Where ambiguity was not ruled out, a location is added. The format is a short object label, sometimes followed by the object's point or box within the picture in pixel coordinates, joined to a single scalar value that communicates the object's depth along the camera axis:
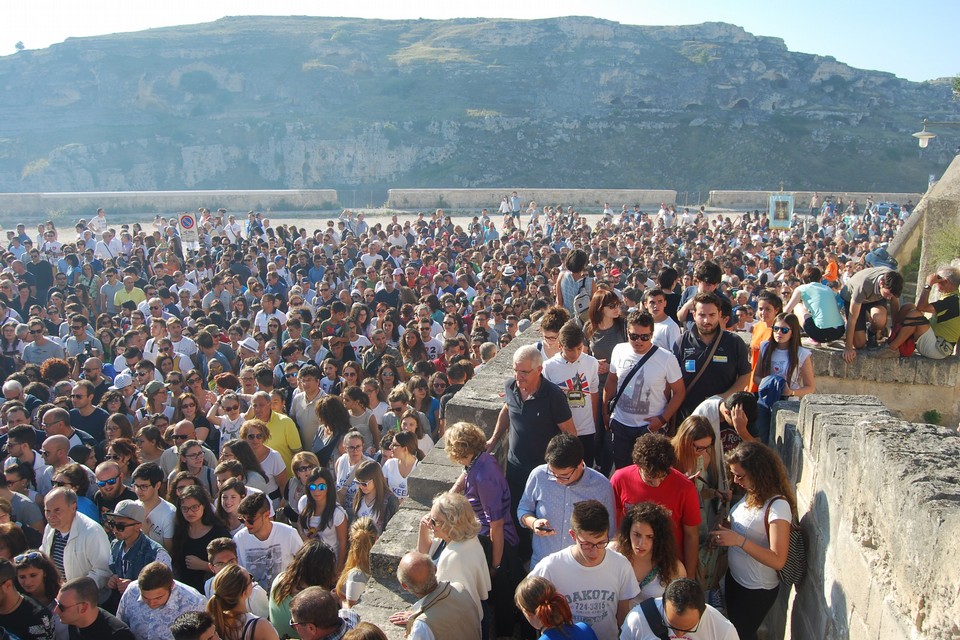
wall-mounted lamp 17.62
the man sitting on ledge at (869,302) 5.84
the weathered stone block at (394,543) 4.57
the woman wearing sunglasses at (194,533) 4.79
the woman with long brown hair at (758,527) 3.50
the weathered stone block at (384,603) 4.21
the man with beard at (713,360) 4.90
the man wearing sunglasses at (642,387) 4.77
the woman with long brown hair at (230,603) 3.77
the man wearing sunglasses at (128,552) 4.57
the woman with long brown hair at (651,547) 3.46
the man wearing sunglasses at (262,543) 4.57
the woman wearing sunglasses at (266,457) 5.91
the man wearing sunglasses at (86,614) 3.92
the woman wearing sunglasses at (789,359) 5.13
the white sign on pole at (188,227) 17.53
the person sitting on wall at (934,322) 6.01
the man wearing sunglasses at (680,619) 3.01
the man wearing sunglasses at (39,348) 9.39
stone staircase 4.37
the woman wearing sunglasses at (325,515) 5.09
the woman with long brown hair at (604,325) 5.75
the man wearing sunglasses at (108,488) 5.24
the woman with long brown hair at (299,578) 4.00
